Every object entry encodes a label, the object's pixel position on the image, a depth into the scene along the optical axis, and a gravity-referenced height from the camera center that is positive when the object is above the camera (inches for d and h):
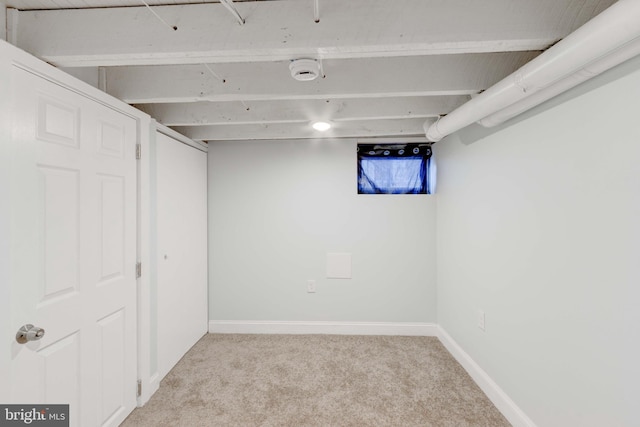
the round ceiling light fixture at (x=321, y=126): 103.1 +30.3
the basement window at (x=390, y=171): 132.6 +18.3
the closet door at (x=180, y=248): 96.9 -13.0
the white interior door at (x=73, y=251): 51.4 -7.7
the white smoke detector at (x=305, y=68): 56.0 +27.2
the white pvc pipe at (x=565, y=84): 44.6 +23.7
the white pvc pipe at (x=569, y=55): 38.5 +24.3
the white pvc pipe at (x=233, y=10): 47.4 +33.2
